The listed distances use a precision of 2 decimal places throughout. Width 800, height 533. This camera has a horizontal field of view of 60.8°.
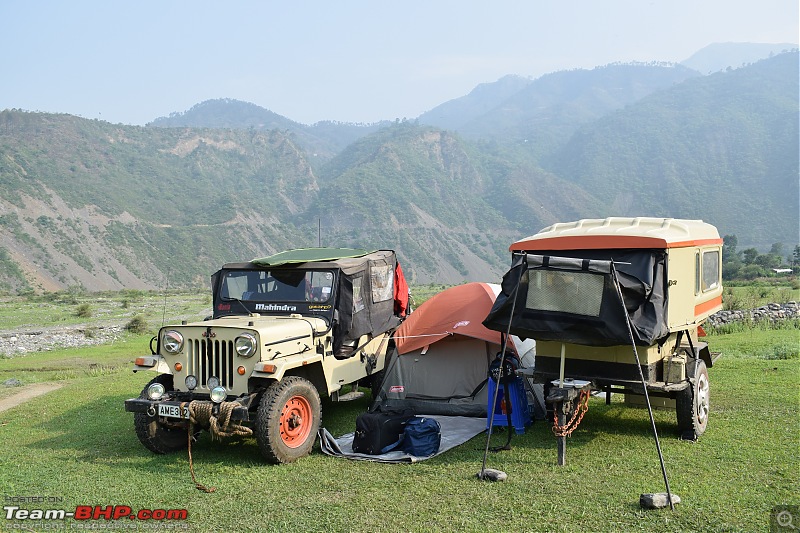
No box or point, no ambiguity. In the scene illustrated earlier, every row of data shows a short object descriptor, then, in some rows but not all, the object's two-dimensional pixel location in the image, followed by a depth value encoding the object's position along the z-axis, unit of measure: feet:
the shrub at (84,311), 134.62
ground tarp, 27.02
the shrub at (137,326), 104.01
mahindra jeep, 26.25
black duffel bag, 27.58
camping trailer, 25.39
